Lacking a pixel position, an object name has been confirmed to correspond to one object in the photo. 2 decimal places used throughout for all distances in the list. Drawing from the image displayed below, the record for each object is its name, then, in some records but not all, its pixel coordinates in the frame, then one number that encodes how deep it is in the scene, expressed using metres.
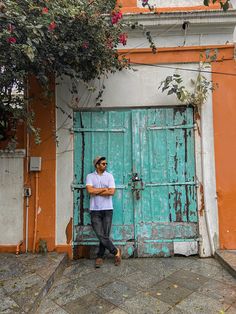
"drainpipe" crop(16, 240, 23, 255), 4.10
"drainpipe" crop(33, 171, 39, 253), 4.16
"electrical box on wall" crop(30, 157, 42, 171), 4.21
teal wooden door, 4.21
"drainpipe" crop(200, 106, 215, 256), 4.14
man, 3.88
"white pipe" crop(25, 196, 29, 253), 4.16
